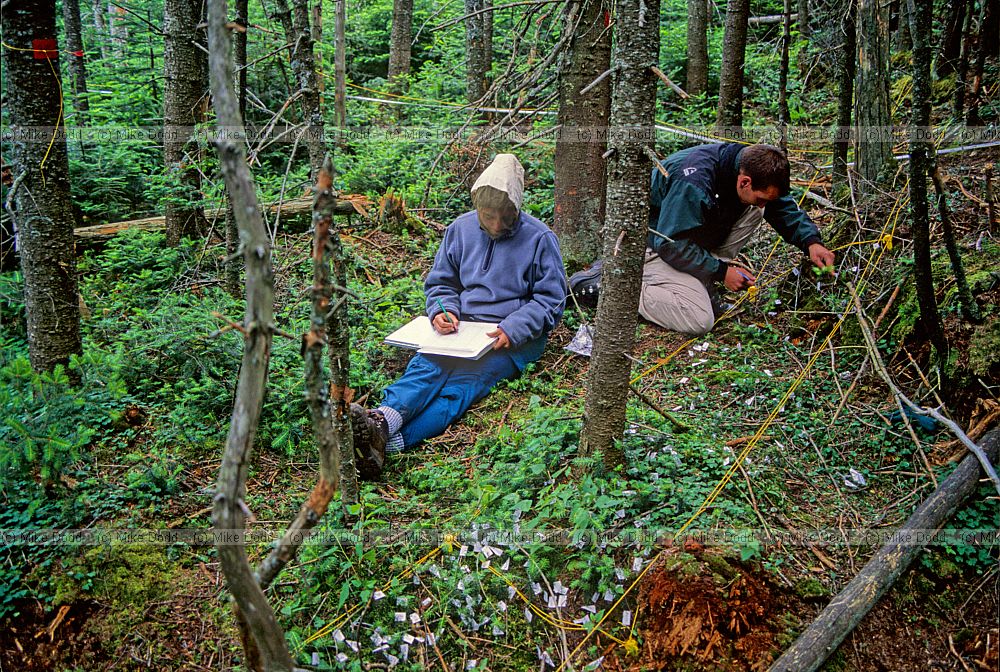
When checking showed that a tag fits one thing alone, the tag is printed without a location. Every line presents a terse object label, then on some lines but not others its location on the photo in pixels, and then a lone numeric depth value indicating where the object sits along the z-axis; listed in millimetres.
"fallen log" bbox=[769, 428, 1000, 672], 2654
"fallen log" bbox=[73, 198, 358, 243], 7230
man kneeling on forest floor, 4676
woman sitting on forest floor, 4398
